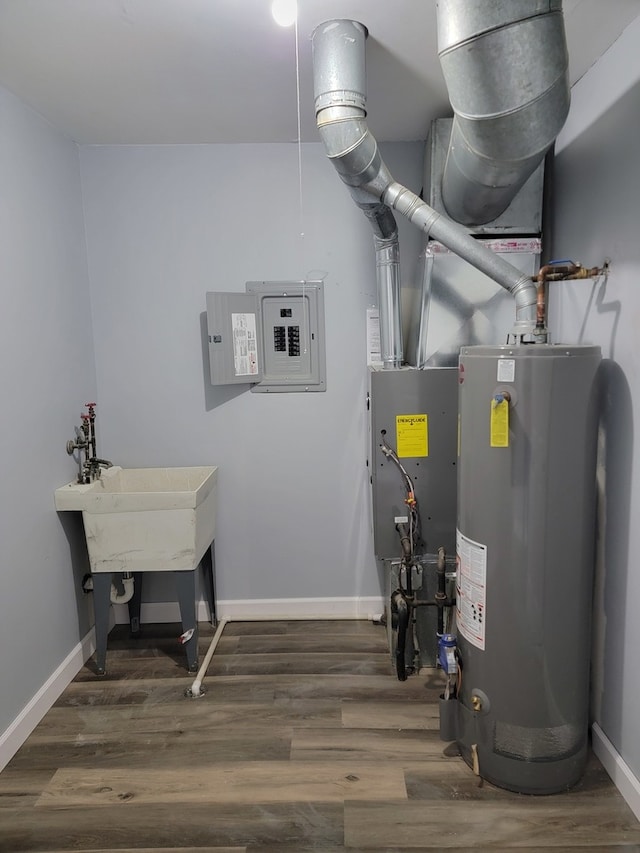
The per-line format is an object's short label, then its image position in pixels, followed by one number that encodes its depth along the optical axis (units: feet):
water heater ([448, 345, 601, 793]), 4.88
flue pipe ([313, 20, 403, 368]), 5.07
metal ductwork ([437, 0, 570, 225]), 3.92
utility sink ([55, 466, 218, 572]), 7.01
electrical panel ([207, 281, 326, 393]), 8.00
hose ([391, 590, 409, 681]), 6.57
